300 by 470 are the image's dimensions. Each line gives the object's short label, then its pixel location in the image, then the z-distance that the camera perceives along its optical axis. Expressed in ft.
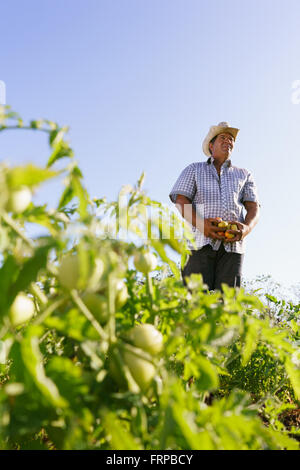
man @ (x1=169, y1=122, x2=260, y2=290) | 10.68
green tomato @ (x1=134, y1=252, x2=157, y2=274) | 2.95
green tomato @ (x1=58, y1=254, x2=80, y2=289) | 2.32
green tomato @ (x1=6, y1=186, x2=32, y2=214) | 2.14
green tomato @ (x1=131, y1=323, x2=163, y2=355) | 2.65
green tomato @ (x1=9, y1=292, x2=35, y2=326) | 2.46
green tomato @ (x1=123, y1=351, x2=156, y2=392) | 2.51
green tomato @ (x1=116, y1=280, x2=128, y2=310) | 2.71
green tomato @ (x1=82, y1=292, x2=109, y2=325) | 2.62
